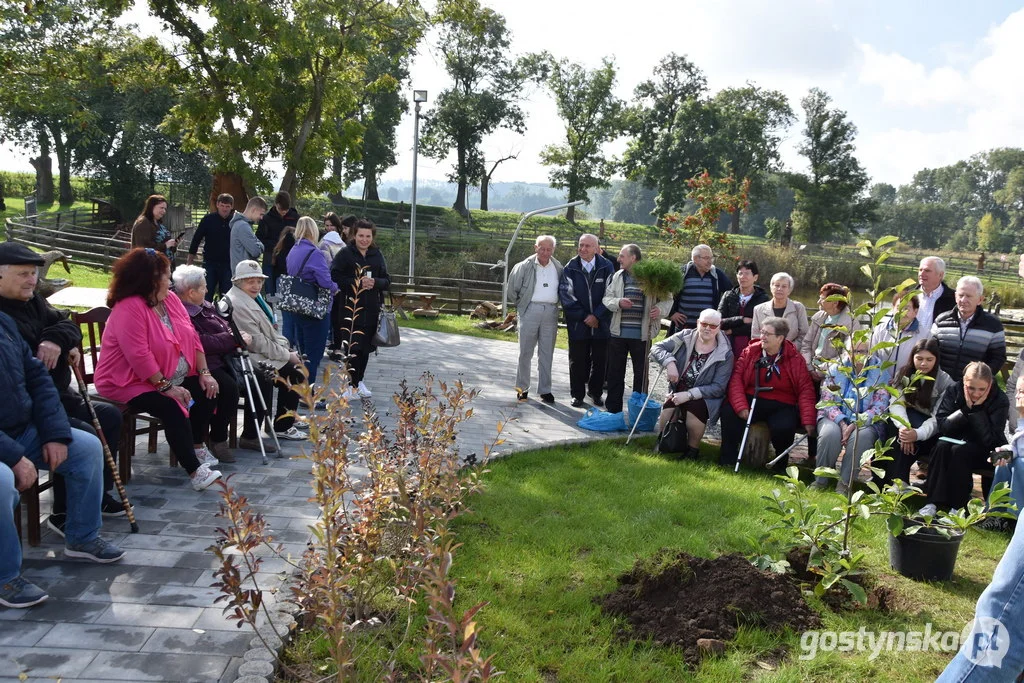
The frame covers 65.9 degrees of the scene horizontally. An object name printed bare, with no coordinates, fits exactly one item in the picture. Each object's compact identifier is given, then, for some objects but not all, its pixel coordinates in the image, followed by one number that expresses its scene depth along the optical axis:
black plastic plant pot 4.50
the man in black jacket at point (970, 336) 6.58
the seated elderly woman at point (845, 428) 6.34
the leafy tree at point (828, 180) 54.34
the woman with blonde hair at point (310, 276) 7.38
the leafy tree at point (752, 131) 56.28
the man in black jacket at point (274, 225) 10.73
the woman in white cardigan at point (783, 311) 7.58
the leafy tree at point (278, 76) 14.55
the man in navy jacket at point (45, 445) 4.00
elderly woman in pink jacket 5.12
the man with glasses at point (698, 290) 8.54
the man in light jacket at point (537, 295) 8.82
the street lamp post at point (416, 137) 18.45
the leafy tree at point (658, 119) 56.53
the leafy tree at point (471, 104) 49.59
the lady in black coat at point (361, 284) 7.91
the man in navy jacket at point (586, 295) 8.67
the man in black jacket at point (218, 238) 10.31
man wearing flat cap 4.31
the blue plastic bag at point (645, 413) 7.97
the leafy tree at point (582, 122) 52.56
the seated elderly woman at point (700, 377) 7.10
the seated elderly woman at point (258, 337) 6.45
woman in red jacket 6.83
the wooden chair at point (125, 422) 5.25
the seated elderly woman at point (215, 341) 5.98
